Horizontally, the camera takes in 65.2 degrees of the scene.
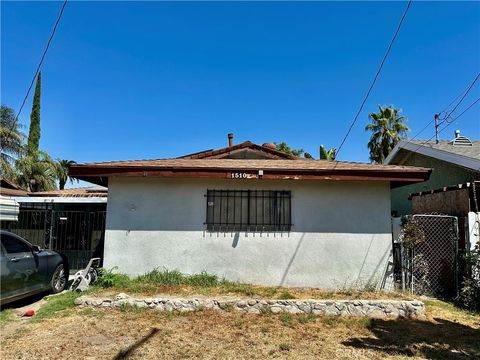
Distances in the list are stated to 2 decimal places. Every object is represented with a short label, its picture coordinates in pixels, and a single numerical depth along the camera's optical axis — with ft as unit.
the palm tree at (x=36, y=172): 84.33
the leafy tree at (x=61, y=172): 92.92
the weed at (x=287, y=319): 20.42
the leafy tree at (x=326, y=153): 96.78
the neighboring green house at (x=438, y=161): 34.04
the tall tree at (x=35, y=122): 98.68
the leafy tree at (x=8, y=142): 76.98
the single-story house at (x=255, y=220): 27.04
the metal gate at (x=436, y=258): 25.95
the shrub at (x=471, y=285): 23.39
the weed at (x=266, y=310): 22.17
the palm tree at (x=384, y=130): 87.86
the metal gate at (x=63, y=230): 45.44
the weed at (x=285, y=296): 23.58
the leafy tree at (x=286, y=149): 119.44
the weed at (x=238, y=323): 19.99
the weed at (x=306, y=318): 21.00
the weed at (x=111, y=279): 25.86
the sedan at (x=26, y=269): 21.54
